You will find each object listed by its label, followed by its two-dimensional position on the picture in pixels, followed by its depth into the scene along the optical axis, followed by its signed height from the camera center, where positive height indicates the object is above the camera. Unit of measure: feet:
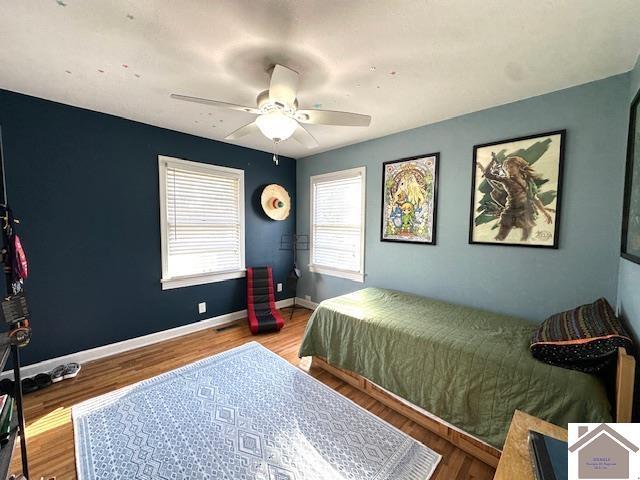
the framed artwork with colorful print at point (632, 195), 4.66 +0.66
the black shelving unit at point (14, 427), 3.62 -3.40
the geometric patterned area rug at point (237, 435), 4.84 -4.60
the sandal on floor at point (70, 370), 7.63 -4.49
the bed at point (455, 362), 4.51 -2.96
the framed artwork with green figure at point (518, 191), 6.87 +1.02
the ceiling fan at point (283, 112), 5.09 +2.43
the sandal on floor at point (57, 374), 7.47 -4.51
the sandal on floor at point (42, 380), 7.18 -4.52
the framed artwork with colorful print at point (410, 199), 9.18 +0.99
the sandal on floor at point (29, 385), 7.02 -4.56
